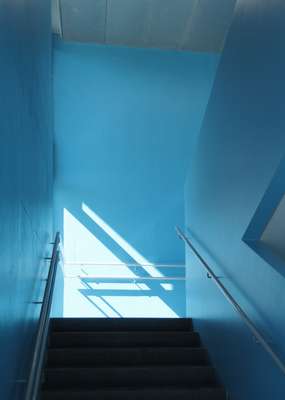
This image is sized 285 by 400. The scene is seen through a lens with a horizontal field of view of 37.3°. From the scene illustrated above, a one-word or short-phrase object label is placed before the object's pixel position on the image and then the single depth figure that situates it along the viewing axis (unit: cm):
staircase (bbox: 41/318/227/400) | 274
